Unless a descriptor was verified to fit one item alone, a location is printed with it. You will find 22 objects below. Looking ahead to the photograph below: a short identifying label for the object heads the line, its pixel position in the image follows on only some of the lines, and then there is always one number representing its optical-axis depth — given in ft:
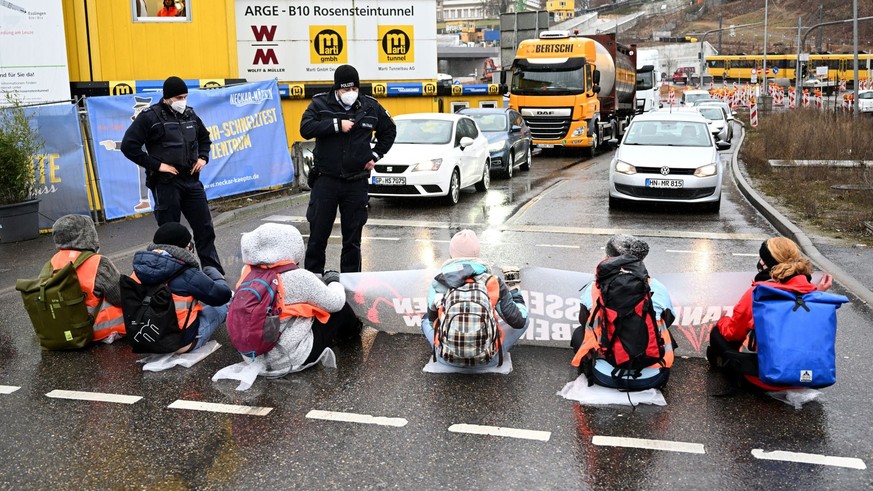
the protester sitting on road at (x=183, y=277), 20.08
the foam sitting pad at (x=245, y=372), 18.99
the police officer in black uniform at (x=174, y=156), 26.18
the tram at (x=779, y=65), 245.86
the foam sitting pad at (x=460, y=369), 19.66
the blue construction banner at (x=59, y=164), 38.83
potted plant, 35.55
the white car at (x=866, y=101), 174.81
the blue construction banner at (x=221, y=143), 41.29
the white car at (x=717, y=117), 102.53
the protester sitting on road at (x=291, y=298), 19.01
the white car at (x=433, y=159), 47.50
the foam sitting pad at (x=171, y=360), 20.24
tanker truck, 84.84
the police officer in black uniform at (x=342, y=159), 25.38
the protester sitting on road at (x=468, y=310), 18.34
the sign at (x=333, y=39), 73.46
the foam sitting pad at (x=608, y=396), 17.80
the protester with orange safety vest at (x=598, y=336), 17.92
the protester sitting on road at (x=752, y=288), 17.52
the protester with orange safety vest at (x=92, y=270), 21.17
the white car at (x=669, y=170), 45.27
